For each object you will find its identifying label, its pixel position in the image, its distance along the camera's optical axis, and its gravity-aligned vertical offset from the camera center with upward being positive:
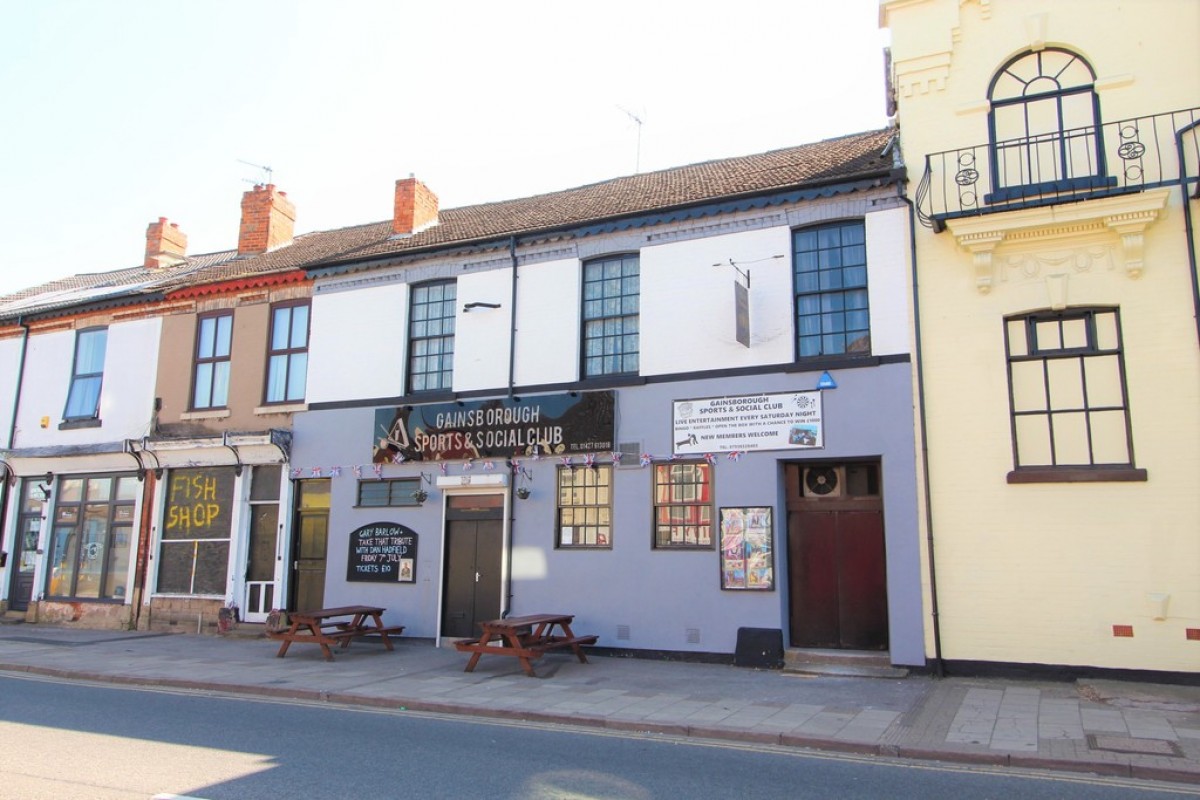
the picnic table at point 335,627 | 13.29 -1.34
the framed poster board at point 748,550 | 12.49 +0.03
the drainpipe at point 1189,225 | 10.56 +4.13
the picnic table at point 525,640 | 11.55 -1.29
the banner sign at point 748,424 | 12.51 +1.92
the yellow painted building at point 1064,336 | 10.52 +2.87
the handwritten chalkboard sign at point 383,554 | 15.16 -0.11
